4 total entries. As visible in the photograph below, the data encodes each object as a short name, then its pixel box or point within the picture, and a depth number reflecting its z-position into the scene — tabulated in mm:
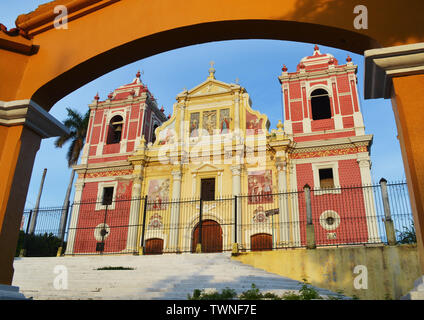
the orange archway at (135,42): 3096
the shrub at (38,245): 13609
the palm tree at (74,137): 26031
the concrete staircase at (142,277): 6312
